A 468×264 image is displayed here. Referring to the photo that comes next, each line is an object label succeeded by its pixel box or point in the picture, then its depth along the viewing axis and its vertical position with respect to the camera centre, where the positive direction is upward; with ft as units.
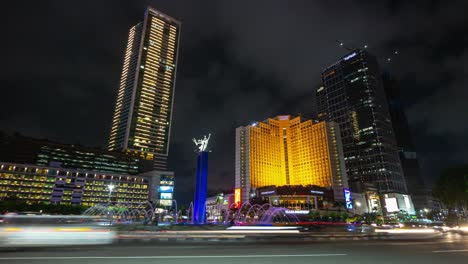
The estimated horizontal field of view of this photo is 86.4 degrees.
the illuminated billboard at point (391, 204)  362.84 +14.78
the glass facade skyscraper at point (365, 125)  538.47 +199.47
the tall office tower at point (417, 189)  560.20 +59.78
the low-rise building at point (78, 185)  417.90 +52.77
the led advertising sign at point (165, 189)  512.51 +50.71
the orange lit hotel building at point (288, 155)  456.86 +112.68
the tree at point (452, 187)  217.36 +24.37
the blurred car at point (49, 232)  43.47 -2.97
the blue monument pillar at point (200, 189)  169.27 +17.16
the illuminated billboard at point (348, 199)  406.87 +24.46
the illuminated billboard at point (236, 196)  441.15 +30.96
